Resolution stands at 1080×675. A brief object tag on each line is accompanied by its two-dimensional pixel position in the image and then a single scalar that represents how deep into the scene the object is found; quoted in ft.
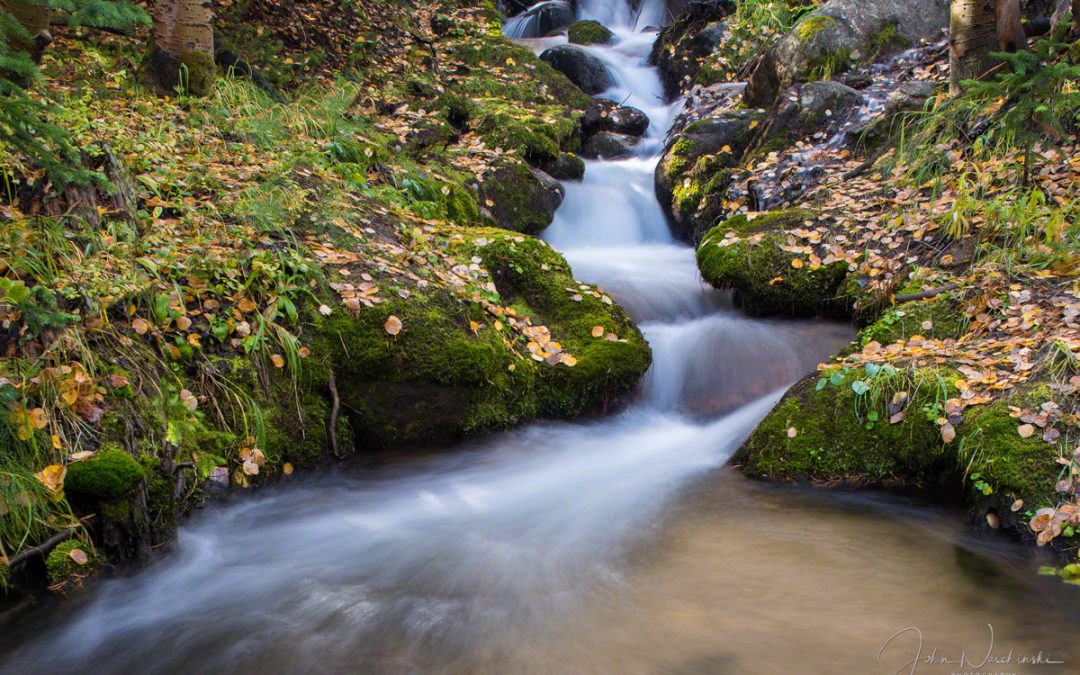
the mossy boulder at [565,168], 29.99
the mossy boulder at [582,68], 40.62
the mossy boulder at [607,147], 33.91
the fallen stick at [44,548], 9.23
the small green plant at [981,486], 11.69
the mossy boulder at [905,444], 11.41
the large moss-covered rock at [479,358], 14.79
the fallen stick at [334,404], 14.39
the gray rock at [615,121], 35.73
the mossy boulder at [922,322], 15.60
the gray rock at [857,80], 28.53
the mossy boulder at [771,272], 19.49
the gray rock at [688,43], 39.73
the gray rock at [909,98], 24.16
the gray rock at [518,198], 25.29
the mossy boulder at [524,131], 28.89
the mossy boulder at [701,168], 26.66
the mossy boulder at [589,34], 48.24
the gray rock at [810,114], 26.27
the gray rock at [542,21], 51.78
